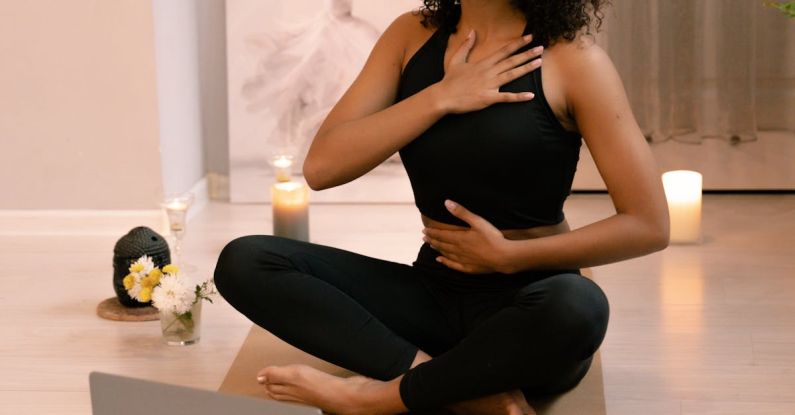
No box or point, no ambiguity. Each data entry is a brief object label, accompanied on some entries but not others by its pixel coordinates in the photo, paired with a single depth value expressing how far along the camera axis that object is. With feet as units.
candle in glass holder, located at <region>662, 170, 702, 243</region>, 10.34
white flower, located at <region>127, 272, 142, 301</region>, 8.13
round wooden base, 8.52
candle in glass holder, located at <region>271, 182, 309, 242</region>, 10.36
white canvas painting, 11.73
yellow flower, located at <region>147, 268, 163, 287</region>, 8.00
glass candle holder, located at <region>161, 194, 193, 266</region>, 9.43
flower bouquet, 7.72
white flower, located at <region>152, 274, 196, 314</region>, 7.68
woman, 5.92
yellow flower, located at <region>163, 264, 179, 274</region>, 7.81
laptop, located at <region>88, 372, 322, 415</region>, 4.11
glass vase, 7.92
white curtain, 11.74
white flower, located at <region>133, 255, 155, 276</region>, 8.13
